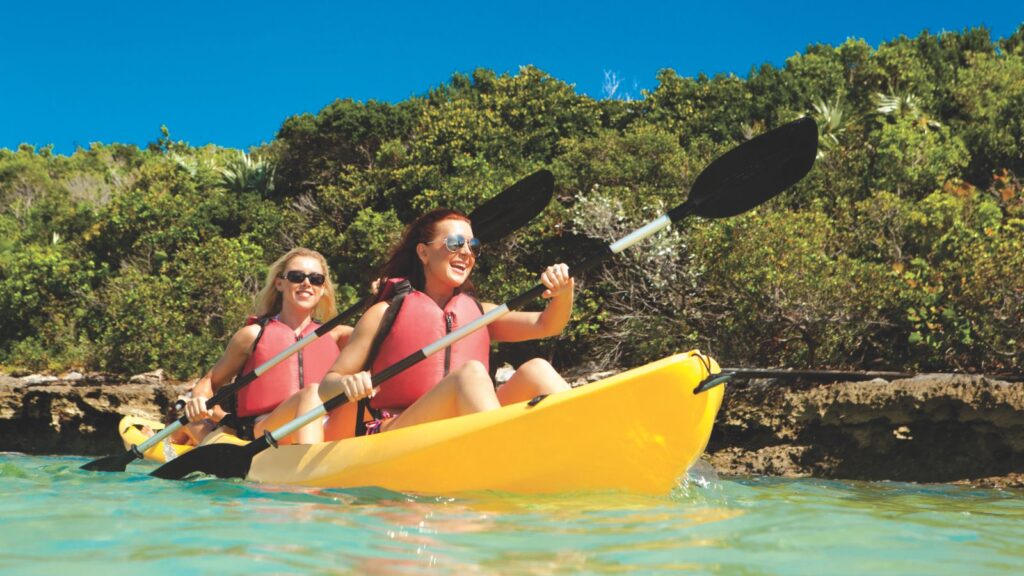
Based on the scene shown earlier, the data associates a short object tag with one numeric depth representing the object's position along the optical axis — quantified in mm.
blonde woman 5211
